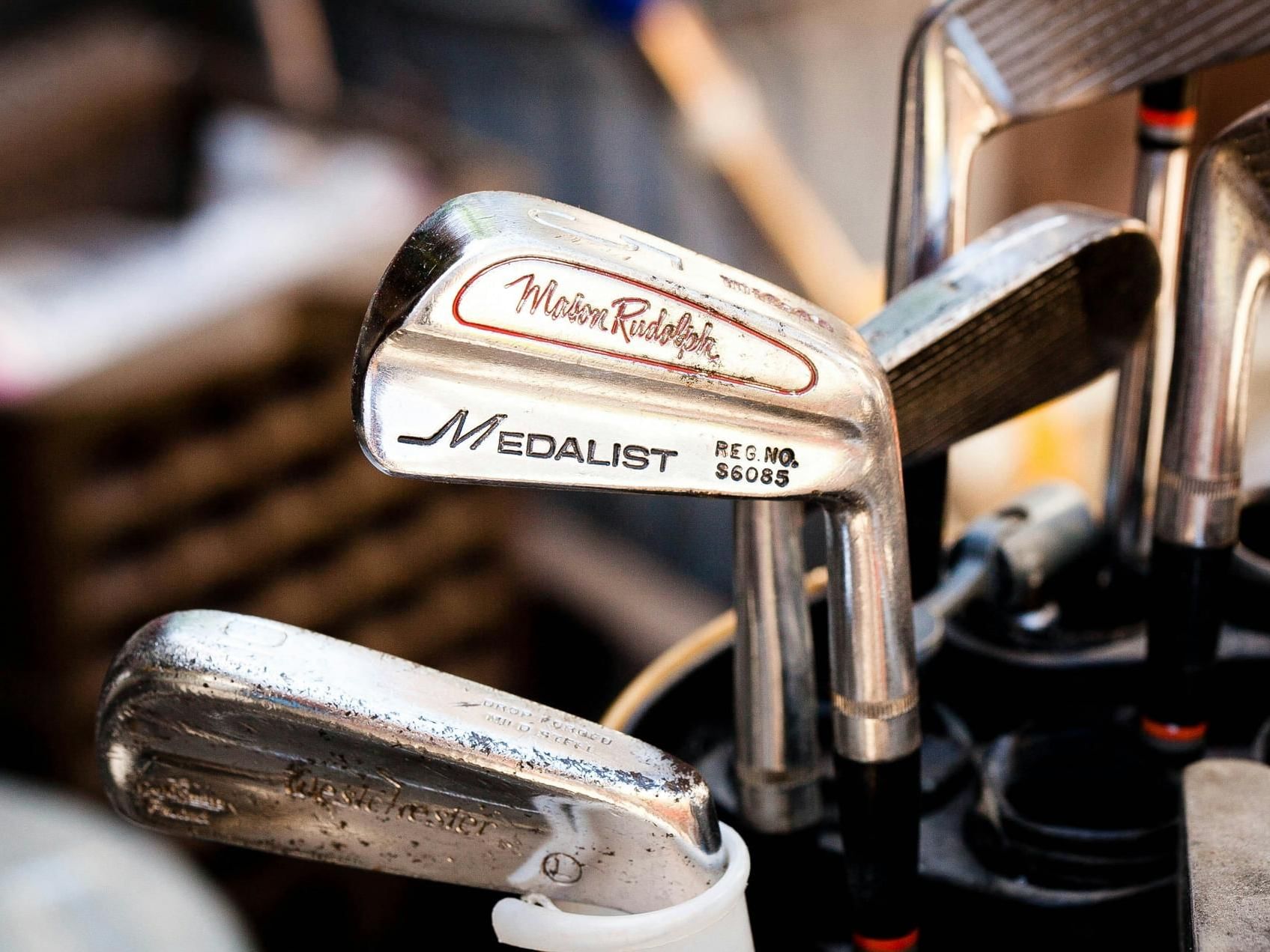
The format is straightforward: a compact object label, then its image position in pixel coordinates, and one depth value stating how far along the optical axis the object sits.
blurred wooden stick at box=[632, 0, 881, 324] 0.84
